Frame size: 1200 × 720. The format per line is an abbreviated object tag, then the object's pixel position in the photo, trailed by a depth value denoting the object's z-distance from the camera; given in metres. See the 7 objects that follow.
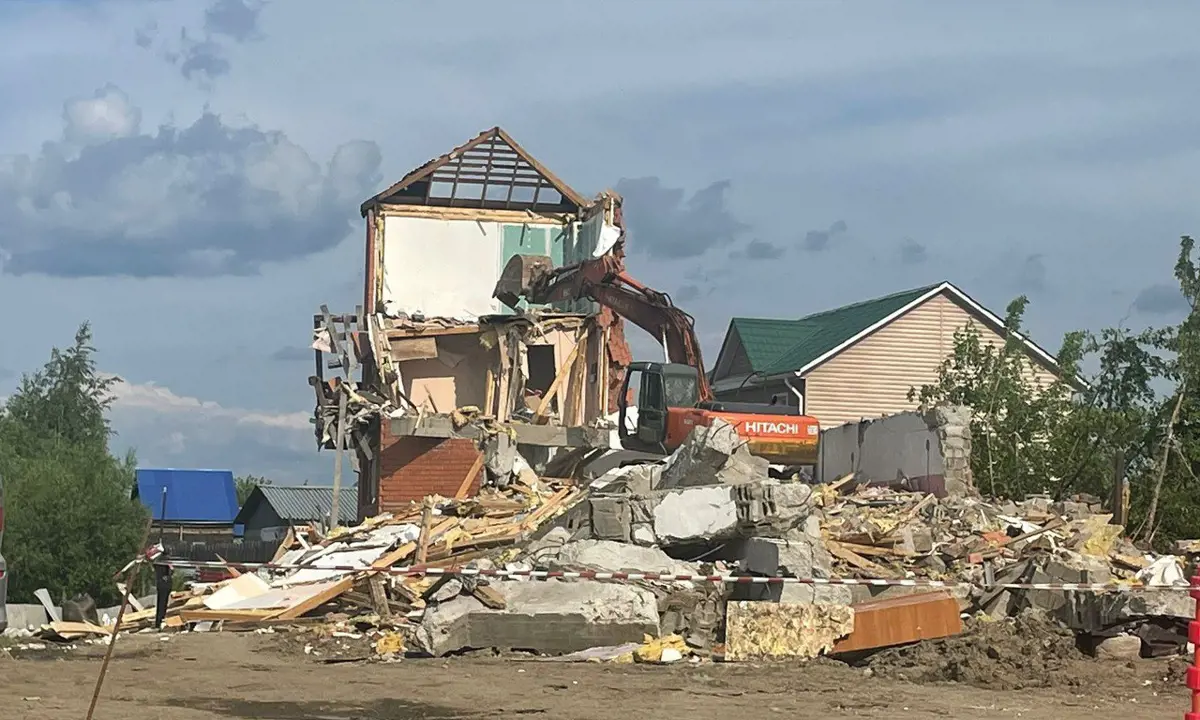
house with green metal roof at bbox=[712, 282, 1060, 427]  40.97
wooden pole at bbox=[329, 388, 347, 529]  33.75
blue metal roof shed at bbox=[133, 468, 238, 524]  62.66
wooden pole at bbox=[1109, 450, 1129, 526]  24.98
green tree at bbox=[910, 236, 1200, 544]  28.45
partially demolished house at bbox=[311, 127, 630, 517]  34.91
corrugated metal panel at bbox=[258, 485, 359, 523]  61.53
